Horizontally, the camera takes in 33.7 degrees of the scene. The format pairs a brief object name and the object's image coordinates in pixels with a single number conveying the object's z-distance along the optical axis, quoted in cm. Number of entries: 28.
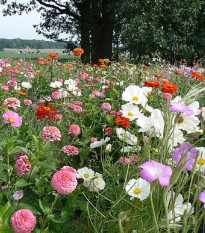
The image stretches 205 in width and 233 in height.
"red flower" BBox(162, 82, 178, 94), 212
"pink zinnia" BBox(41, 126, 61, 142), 149
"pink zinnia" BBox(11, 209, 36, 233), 101
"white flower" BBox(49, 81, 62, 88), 321
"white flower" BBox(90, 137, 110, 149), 175
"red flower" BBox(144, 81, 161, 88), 227
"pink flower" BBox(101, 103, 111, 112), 236
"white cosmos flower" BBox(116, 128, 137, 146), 167
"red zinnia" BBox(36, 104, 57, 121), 197
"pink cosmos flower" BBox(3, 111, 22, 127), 145
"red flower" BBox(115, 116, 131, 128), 177
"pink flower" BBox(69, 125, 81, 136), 185
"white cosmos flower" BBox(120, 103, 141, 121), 150
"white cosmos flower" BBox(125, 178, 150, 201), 117
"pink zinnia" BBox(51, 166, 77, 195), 108
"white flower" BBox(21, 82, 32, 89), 335
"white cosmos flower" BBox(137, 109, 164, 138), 125
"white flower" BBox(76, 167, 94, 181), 150
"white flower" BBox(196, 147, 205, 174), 110
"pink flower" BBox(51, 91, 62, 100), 260
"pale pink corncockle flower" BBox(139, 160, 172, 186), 77
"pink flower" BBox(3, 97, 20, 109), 184
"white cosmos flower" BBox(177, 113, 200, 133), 125
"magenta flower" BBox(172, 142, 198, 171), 91
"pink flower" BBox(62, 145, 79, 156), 170
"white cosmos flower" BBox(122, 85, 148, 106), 152
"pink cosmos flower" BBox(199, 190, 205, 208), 76
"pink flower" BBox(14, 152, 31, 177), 135
